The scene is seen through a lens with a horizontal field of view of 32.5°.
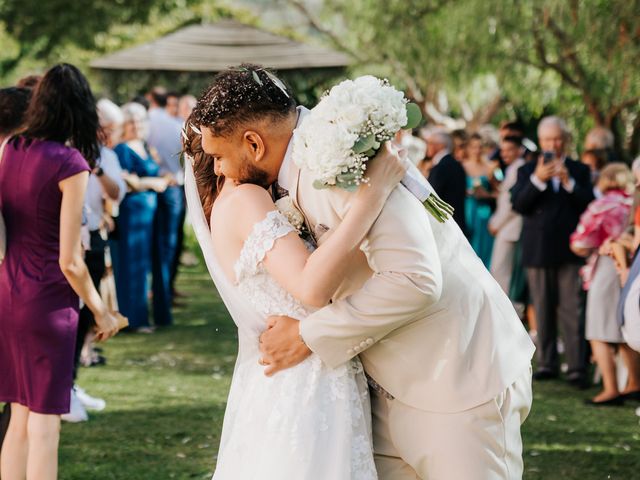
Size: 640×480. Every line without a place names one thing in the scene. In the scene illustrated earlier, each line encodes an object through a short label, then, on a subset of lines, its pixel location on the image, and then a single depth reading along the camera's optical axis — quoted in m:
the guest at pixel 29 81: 6.19
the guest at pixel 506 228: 10.34
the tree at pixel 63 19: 36.59
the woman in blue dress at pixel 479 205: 11.81
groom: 3.06
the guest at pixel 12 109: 5.38
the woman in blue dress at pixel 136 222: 10.66
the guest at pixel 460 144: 12.72
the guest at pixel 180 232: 12.87
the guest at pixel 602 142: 10.57
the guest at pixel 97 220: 7.37
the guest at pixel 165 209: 11.57
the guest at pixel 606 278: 8.20
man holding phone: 8.98
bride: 3.11
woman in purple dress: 4.76
